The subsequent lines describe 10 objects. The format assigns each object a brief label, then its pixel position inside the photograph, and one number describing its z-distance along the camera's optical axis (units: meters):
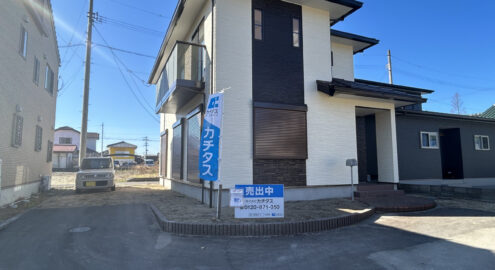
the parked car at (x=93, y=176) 12.20
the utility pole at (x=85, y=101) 15.70
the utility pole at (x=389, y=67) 26.69
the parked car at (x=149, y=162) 45.89
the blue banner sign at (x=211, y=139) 6.62
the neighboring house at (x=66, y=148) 39.44
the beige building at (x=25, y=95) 8.52
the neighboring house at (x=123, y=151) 49.51
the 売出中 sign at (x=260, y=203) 6.26
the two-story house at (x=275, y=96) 8.51
